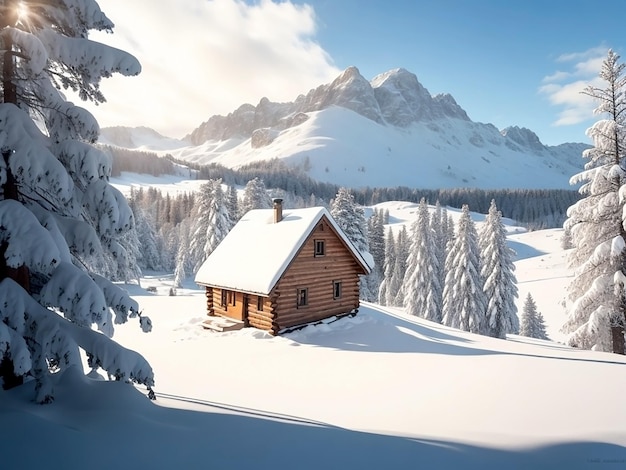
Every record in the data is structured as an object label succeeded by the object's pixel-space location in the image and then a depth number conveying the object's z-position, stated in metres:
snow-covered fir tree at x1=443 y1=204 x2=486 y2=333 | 37.19
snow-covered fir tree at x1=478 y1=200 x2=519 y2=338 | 35.38
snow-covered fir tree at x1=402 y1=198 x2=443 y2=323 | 44.47
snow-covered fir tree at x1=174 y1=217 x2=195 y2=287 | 58.13
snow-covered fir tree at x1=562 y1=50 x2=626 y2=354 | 16.19
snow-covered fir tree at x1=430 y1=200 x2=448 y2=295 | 53.71
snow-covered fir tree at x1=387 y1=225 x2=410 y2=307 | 62.81
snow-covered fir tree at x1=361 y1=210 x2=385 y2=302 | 65.88
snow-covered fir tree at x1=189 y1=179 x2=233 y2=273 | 44.16
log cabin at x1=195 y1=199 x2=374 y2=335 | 19.83
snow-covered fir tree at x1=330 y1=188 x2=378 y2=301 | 40.78
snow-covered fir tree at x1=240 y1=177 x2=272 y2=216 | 51.56
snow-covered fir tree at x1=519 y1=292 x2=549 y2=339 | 44.66
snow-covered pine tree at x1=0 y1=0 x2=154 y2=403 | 5.61
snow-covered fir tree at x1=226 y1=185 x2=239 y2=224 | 53.53
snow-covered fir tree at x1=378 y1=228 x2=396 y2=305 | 64.88
